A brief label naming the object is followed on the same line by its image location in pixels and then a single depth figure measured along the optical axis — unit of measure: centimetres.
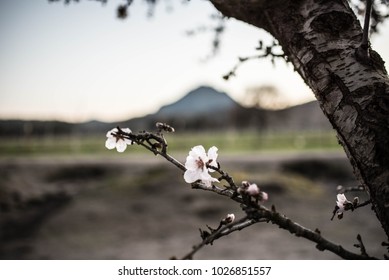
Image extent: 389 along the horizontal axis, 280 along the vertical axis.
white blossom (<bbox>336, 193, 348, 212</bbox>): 118
